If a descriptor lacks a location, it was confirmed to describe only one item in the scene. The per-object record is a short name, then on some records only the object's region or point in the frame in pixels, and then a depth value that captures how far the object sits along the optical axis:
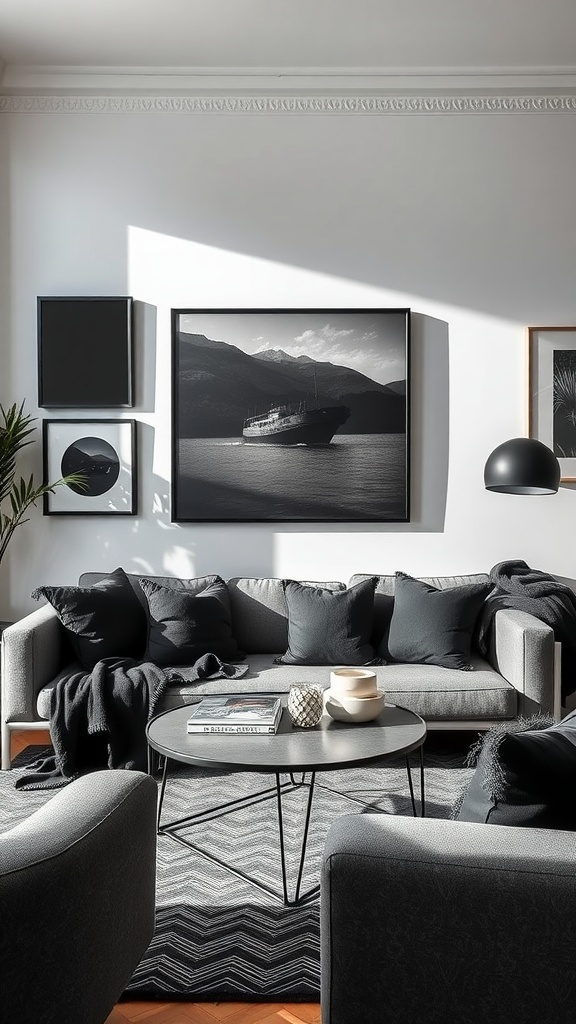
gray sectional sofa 3.51
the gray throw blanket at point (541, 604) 3.84
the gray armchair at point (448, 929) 1.37
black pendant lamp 3.72
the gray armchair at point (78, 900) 1.35
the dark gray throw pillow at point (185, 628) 3.78
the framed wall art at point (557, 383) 4.39
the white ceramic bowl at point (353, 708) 2.70
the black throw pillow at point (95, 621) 3.74
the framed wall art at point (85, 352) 4.38
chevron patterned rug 2.10
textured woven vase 2.63
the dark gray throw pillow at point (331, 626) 3.82
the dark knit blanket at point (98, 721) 3.41
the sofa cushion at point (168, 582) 4.14
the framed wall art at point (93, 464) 4.42
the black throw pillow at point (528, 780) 1.50
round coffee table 2.31
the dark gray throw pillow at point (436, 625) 3.80
